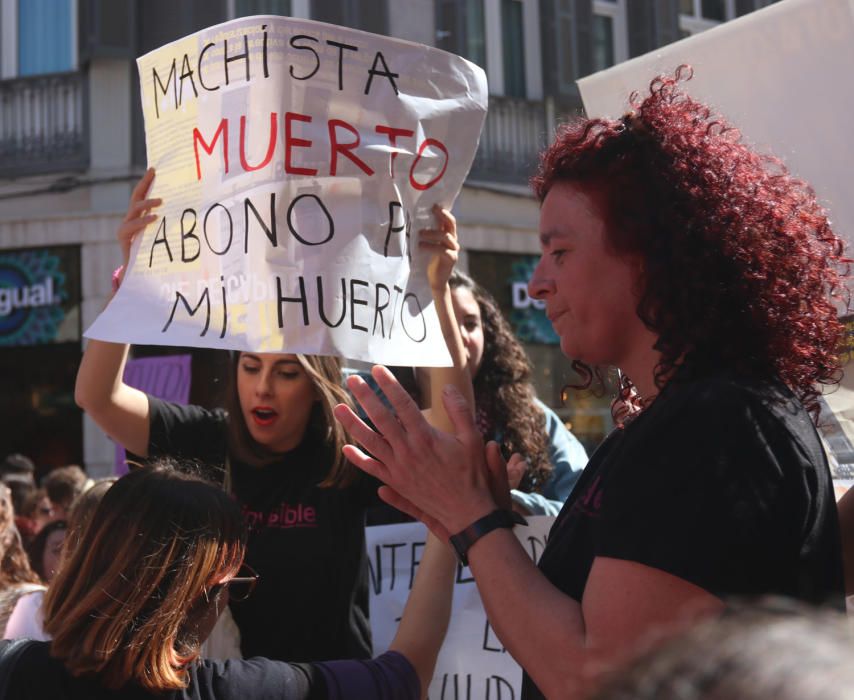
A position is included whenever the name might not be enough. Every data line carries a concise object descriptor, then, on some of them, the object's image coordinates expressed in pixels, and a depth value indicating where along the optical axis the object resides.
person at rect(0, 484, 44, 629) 3.02
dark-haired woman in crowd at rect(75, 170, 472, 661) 2.30
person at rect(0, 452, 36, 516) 6.55
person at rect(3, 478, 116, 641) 2.56
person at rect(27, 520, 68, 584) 4.08
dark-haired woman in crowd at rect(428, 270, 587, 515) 2.78
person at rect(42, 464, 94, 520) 5.84
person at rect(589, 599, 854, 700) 0.54
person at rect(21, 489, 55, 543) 6.14
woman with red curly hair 1.23
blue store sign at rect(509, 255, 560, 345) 11.33
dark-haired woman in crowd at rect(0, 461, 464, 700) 1.60
